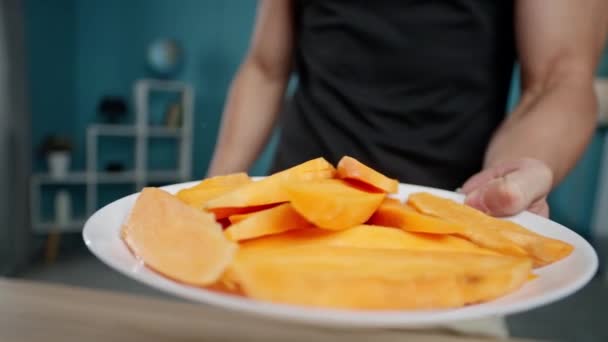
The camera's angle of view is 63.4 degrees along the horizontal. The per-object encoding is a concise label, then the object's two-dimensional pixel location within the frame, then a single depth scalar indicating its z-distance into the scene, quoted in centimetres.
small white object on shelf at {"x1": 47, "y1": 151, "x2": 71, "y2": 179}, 248
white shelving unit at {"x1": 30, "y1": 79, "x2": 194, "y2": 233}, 253
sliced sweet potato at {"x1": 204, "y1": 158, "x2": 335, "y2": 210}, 31
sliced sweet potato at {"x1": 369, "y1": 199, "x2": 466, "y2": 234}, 30
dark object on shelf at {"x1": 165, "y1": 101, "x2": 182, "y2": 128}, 265
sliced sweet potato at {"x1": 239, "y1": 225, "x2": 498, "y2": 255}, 28
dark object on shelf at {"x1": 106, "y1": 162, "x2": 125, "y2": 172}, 265
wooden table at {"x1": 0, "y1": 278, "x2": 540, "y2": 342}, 32
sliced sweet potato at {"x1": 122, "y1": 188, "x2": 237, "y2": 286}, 23
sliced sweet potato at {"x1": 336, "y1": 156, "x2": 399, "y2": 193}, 33
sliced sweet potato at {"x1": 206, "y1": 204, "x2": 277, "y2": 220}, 32
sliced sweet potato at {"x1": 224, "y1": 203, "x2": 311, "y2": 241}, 27
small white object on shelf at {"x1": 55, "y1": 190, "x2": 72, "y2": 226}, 248
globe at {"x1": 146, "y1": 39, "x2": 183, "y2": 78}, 257
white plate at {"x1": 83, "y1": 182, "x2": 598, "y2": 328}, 20
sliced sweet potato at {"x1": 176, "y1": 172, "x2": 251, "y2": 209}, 34
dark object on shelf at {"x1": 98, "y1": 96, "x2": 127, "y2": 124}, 261
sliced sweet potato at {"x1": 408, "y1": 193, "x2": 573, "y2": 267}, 30
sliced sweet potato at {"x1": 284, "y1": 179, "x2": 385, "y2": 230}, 27
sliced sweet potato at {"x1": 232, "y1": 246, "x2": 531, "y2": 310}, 22
